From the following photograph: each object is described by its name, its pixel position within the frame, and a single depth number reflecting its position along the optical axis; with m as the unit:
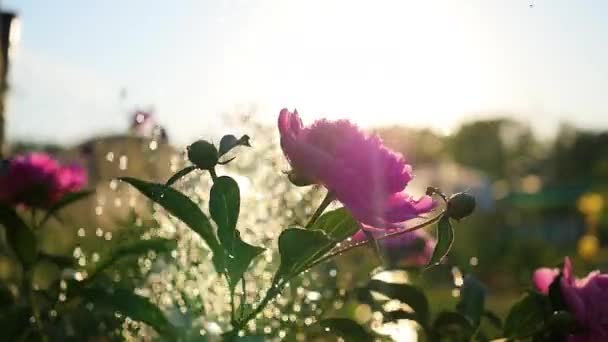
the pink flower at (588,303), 0.74
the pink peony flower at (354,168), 0.59
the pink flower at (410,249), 1.30
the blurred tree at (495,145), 19.31
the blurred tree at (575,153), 15.89
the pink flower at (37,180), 1.21
